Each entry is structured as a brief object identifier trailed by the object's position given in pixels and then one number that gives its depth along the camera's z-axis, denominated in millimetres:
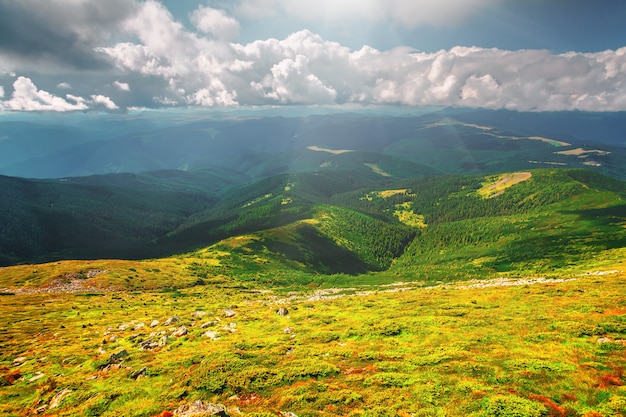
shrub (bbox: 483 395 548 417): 21453
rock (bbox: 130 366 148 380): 35225
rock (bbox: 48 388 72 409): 30766
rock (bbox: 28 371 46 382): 37031
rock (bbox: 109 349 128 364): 40503
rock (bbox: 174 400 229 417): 22847
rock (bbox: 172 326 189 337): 50091
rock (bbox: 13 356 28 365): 42878
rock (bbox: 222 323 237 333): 52562
